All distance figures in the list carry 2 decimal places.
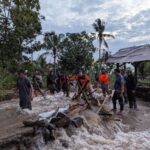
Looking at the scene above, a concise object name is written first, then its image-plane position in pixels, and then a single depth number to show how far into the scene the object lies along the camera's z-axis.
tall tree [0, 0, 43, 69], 11.46
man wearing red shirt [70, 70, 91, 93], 6.18
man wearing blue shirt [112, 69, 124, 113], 6.21
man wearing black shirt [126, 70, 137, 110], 6.76
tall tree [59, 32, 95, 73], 18.58
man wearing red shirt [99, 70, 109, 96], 7.78
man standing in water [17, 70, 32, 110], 4.91
